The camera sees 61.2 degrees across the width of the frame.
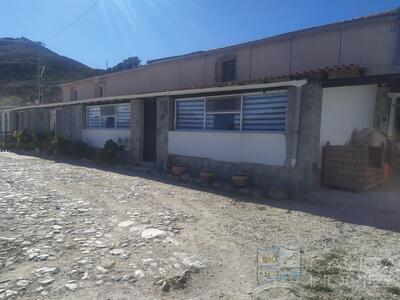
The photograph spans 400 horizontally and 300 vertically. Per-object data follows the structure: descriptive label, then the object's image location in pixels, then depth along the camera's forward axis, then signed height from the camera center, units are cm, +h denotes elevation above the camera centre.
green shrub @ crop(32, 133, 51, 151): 1991 -137
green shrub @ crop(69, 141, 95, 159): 1708 -153
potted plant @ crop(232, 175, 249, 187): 936 -153
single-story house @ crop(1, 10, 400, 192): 853 +59
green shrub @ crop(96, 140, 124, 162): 1470 -135
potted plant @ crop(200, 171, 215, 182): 1033 -160
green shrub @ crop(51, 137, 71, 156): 1764 -139
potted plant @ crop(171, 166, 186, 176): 1146 -163
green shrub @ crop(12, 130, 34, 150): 2173 -144
